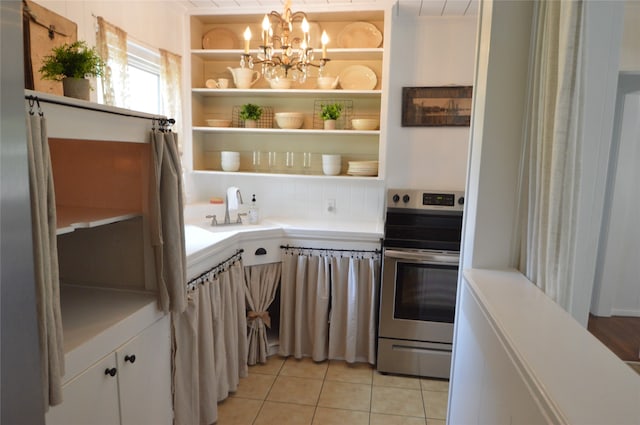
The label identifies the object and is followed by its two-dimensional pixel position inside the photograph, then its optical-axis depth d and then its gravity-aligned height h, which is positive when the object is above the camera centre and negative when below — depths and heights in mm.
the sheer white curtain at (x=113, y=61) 2307 +551
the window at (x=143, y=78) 2676 +539
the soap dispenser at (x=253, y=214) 3120 -404
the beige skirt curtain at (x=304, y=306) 2930 -1029
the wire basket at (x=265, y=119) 3416 +340
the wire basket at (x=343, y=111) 3330 +414
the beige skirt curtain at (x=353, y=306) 2887 -1005
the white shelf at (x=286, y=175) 3107 -108
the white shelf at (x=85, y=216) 1362 -221
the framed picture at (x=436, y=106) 3143 +447
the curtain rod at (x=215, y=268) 2126 -623
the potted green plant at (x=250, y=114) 3271 +360
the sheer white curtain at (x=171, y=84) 2965 +542
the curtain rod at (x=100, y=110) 1070 +147
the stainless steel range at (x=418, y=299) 2766 -914
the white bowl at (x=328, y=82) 3115 +600
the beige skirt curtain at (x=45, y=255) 993 -251
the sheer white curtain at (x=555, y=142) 1221 +79
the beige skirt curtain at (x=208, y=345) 2043 -1012
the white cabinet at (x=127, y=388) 1264 -797
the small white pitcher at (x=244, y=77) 3178 +639
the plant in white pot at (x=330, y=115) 3172 +359
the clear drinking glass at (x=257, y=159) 3469 +10
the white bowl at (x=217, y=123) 3291 +287
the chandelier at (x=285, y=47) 2035 +581
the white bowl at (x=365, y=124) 3109 +294
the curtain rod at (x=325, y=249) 2896 -612
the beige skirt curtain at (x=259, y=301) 2889 -990
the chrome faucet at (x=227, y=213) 3025 -393
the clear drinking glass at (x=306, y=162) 3414 -4
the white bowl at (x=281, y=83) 3152 +591
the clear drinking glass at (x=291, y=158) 3436 +16
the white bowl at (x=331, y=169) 3199 -53
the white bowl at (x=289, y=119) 3178 +320
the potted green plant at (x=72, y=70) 1319 +273
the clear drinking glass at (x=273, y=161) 3453 -3
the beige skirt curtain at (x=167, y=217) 1580 -229
